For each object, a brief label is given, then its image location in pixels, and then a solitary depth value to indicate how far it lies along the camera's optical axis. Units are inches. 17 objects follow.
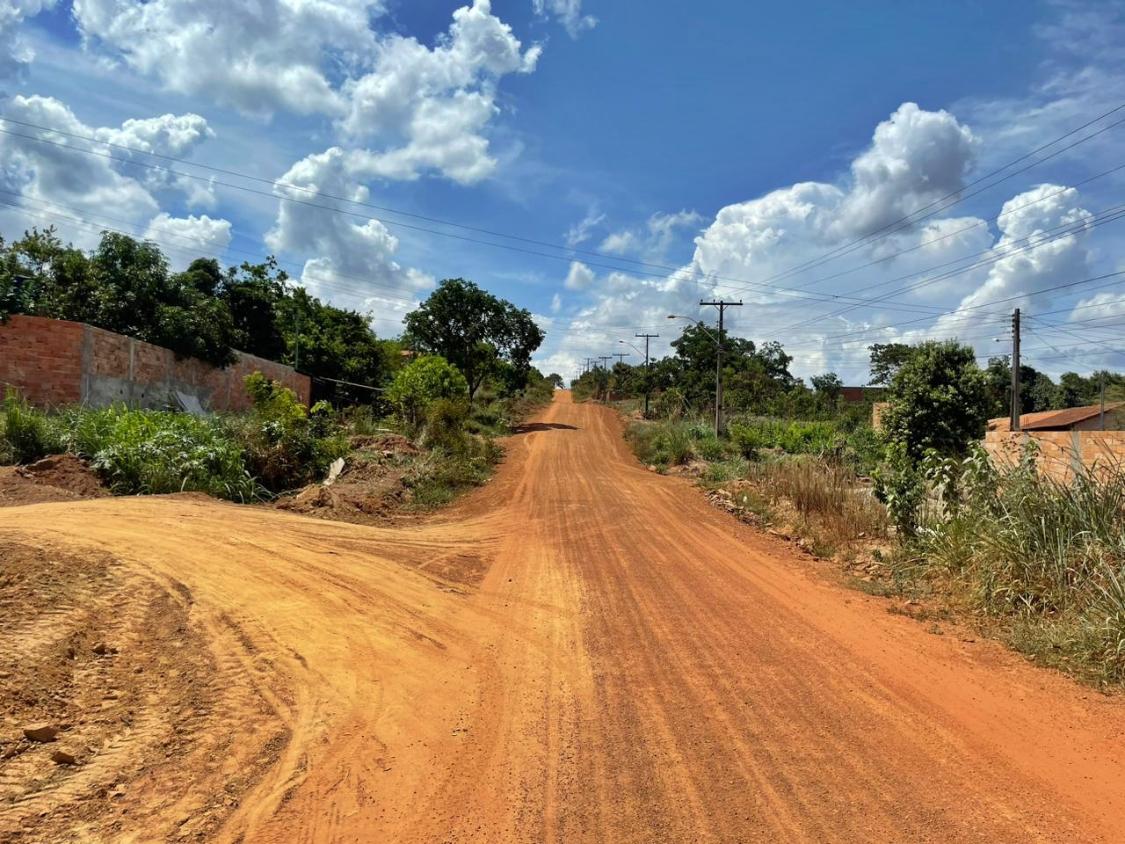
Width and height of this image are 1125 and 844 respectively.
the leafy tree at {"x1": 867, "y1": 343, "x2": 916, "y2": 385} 2011.6
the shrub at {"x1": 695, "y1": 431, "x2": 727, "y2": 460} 956.6
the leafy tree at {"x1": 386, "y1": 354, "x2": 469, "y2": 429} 933.2
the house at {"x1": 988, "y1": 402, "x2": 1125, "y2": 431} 1346.0
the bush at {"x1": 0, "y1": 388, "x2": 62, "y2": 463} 447.8
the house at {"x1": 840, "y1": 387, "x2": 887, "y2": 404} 2510.1
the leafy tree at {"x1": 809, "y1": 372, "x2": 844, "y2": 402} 2753.7
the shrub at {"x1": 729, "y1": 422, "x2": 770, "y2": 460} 988.6
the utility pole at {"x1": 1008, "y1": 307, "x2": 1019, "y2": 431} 1024.9
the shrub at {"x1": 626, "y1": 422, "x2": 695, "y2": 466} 943.0
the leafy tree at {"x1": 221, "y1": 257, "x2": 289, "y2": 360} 1111.0
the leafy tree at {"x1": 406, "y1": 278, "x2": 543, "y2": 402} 1439.5
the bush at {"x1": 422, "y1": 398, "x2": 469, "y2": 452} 761.6
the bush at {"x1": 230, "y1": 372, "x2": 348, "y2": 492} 525.3
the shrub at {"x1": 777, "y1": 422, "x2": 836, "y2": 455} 1034.7
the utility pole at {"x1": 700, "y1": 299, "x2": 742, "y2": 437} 1198.9
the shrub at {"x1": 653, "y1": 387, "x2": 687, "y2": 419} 1779.8
